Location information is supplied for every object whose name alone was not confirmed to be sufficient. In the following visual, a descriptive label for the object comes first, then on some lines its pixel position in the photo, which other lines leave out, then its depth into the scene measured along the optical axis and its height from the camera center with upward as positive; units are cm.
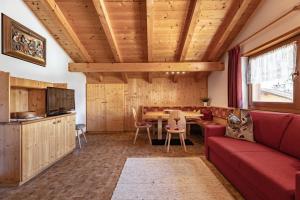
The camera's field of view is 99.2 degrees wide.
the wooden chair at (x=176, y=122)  278 -50
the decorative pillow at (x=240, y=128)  194 -45
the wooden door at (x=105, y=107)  415 -24
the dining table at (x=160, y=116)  306 -40
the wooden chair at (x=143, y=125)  317 -63
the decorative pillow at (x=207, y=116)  372 -49
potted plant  405 -2
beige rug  144 -108
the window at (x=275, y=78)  184 +36
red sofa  103 -64
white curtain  187 +58
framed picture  180 +93
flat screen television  218 -1
